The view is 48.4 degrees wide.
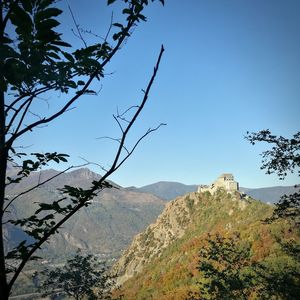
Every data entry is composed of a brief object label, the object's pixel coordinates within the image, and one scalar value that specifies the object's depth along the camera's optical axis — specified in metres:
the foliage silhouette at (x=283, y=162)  13.84
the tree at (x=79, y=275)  28.05
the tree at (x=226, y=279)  15.21
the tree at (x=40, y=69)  2.53
